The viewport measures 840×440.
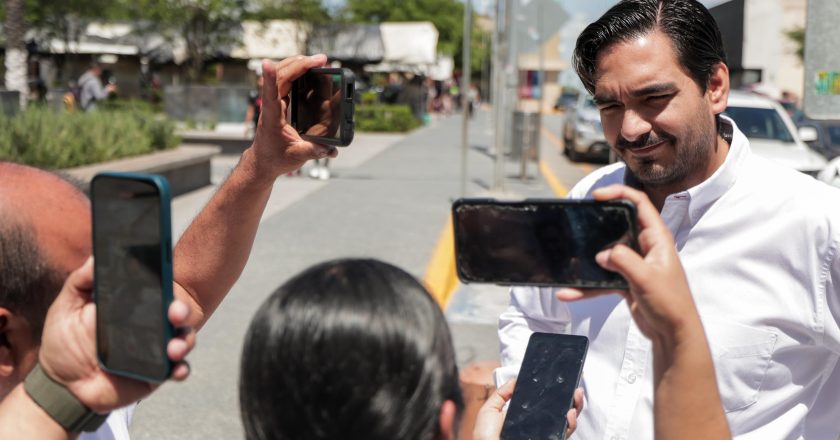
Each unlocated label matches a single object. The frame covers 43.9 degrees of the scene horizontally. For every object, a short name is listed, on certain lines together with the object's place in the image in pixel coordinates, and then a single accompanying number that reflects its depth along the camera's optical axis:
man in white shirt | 2.26
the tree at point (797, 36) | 46.03
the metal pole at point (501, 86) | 15.23
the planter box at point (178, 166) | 12.95
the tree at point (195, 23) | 28.75
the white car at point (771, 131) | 13.14
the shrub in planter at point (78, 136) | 11.91
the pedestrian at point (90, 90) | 20.03
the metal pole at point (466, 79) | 13.45
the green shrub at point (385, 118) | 33.91
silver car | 22.80
